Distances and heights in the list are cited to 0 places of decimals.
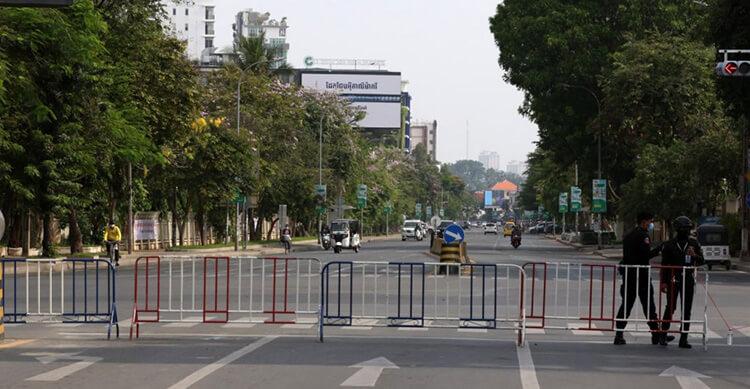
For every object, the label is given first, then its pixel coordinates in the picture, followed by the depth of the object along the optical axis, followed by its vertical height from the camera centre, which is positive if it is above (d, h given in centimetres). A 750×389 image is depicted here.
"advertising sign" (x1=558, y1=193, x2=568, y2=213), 10342 -68
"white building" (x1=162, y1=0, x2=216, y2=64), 17559 +2460
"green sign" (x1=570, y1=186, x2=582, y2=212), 8400 -30
